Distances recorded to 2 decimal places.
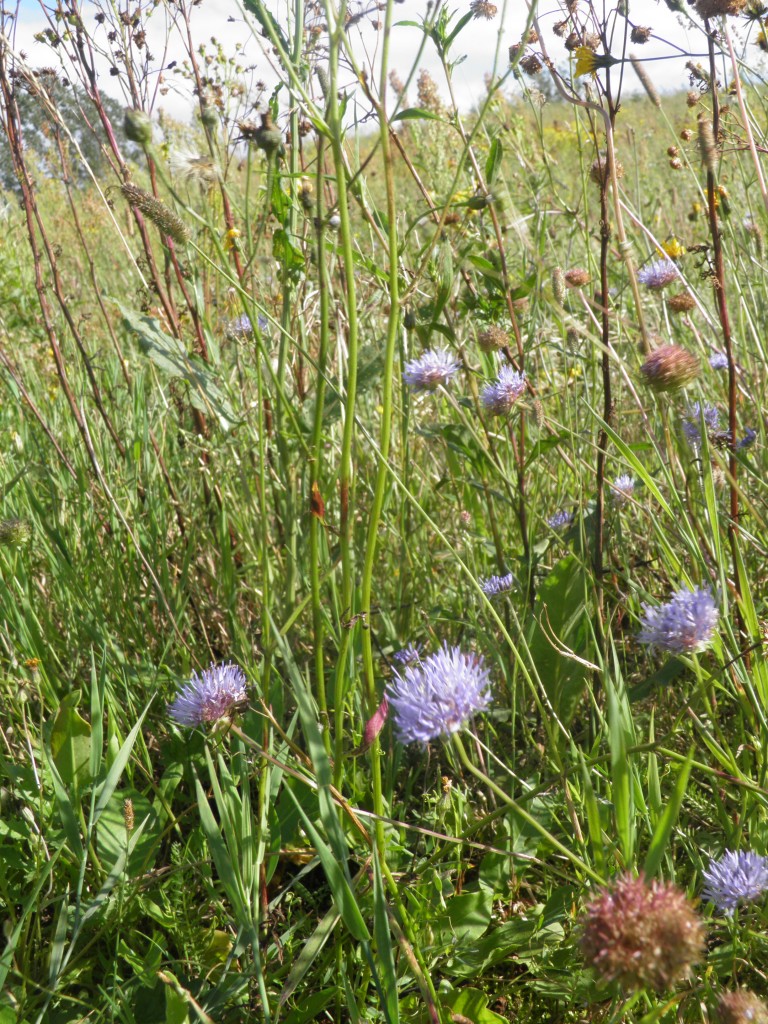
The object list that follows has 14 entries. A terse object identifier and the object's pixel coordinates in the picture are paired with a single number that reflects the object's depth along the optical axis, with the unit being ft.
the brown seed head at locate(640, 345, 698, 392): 0.92
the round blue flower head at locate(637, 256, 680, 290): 1.50
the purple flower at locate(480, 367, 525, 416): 1.26
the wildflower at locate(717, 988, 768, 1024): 0.71
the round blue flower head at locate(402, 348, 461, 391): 1.34
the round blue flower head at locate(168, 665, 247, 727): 0.98
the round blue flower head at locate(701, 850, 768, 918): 0.91
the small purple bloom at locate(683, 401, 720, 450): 1.35
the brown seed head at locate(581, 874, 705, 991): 0.67
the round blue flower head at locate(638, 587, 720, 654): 0.88
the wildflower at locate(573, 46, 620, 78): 1.09
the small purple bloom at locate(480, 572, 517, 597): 1.25
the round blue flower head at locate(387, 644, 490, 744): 0.81
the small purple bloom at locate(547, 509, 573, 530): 1.41
